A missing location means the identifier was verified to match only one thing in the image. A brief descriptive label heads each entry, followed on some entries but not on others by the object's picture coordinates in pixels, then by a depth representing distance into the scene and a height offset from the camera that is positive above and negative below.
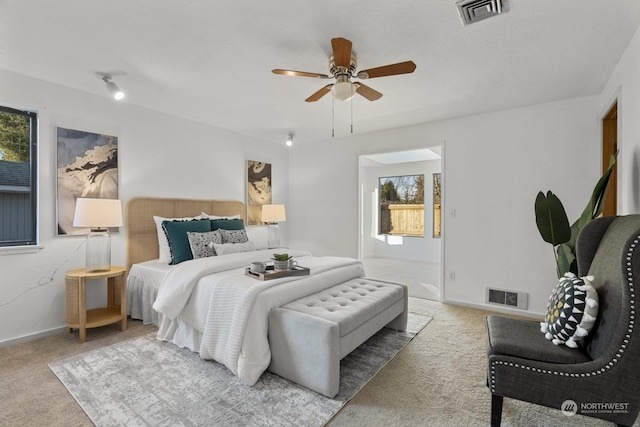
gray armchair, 1.28 -0.70
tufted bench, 1.96 -0.85
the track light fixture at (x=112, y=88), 2.76 +1.13
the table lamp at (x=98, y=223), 2.82 -0.11
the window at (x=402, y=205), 7.65 +0.16
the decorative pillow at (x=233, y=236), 3.70 -0.30
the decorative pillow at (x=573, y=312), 1.47 -0.50
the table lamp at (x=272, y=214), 4.94 -0.04
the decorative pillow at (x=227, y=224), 3.89 -0.16
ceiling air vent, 1.77 +1.22
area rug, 1.77 -1.19
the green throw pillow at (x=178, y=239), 3.36 -0.31
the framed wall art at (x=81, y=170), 3.01 +0.44
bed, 2.15 -0.67
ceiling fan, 2.06 +1.00
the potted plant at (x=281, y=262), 2.73 -0.46
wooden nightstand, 2.77 -0.88
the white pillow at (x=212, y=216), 4.04 -0.06
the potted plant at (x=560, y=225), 2.31 -0.10
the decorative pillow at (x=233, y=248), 3.42 -0.42
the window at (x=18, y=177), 2.72 +0.32
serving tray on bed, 2.51 -0.53
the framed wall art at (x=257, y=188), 4.98 +0.39
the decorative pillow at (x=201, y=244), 3.35 -0.36
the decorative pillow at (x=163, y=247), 3.46 -0.41
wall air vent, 3.55 -1.03
